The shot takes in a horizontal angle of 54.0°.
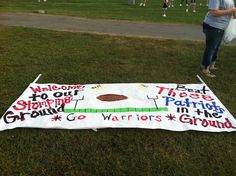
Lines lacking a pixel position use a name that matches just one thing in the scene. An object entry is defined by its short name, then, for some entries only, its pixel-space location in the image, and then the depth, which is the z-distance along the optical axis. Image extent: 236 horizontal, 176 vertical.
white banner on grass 3.01
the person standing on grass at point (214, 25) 4.15
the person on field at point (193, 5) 13.17
